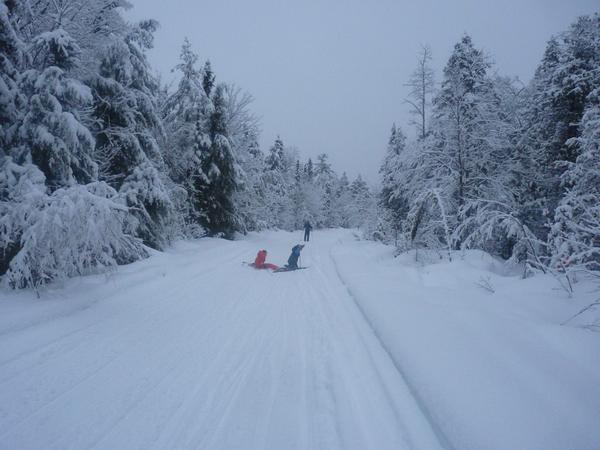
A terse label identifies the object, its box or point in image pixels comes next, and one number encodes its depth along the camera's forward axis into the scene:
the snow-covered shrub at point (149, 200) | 10.43
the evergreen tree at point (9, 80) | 5.69
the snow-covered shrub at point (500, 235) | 7.25
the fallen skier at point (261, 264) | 11.09
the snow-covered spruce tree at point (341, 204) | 61.22
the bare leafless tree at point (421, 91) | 14.90
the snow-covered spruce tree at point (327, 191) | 57.06
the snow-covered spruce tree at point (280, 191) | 36.02
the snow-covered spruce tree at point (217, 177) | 17.73
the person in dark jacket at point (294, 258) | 11.39
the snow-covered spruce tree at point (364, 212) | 24.84
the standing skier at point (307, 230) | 24.26
